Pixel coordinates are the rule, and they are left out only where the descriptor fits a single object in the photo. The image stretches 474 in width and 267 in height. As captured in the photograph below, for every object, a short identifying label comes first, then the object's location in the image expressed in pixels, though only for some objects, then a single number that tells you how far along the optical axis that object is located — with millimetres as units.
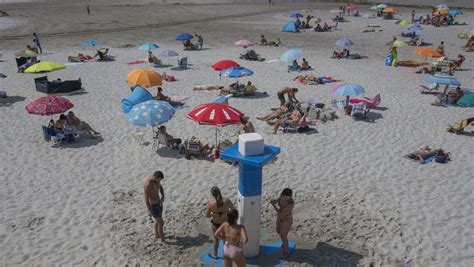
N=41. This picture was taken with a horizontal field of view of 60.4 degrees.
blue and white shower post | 6973
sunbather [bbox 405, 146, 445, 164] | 11655
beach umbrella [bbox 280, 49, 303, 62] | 19970
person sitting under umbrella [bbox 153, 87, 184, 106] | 16594
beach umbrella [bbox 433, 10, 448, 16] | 40094
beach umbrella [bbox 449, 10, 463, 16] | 41569
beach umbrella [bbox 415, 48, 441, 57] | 21430
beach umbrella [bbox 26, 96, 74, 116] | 12609
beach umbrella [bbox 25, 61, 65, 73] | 17734
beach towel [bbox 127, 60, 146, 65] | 24578
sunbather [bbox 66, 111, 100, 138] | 13523
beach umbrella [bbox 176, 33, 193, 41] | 27484
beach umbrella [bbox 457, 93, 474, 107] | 16422
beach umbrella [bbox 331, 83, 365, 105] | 14508
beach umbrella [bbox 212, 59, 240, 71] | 17484
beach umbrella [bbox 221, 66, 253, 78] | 16969
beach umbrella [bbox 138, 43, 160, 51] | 23734
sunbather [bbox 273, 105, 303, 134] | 13991
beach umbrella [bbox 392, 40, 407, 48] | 24875
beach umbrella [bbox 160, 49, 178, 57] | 22812
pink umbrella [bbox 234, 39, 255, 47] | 25328
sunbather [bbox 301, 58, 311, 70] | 22875
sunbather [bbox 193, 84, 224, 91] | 19067
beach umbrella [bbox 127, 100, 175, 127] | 11555
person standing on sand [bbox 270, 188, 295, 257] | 7359
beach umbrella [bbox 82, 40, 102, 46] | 25953
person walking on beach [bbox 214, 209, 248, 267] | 6497
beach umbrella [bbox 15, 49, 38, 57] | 21934
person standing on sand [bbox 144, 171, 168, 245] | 7805
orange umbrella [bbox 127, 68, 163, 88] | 16031
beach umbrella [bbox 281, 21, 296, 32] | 37125
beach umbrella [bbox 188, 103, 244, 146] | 10727
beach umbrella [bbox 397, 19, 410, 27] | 39012
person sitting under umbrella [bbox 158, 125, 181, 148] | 12422
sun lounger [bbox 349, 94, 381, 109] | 15906
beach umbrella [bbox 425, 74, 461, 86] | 16266
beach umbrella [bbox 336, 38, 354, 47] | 25562
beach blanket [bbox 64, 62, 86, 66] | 24569
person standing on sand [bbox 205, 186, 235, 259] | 7328
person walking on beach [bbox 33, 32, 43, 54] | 27309
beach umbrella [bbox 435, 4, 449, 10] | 41972
